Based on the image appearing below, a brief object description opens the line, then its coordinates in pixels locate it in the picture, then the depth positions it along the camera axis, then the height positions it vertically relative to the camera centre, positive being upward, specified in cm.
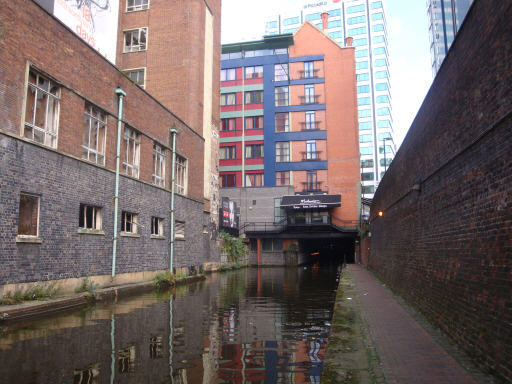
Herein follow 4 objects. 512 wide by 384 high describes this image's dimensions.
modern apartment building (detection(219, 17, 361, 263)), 4378 +1325
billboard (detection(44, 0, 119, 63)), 1796 +1083
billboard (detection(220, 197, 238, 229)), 3497 +291
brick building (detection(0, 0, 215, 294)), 1079 +274
